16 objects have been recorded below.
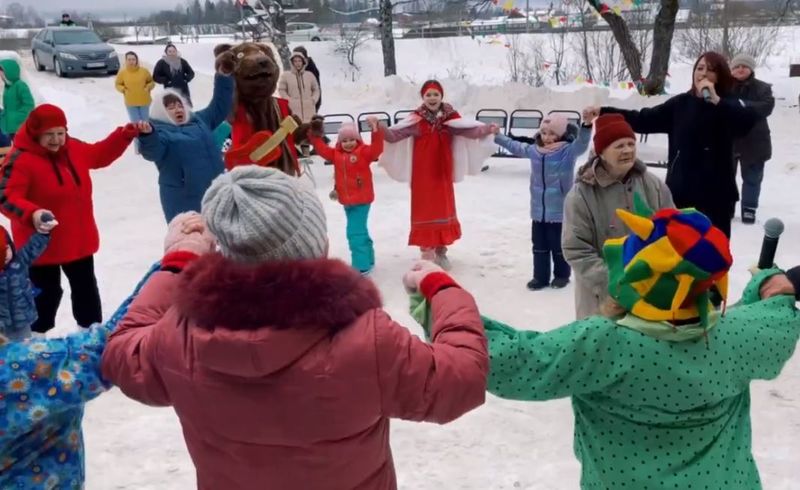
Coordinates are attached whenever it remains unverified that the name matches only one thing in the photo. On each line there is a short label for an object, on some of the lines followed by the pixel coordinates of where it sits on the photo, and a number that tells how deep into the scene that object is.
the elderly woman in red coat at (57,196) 4.33
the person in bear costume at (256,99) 4.95
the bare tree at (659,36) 14.95
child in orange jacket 6.10
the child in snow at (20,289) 3.36
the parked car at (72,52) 19.88
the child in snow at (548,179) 5.75
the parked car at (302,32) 34.47
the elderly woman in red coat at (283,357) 1.64
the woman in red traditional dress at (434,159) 6.23
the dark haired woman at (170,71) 13.47
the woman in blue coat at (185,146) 5.02
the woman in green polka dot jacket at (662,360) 1.89
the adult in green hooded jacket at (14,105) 9.91
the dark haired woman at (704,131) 4.70
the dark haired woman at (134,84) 12.73
